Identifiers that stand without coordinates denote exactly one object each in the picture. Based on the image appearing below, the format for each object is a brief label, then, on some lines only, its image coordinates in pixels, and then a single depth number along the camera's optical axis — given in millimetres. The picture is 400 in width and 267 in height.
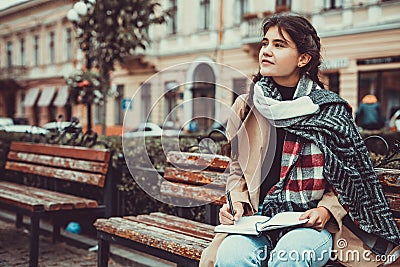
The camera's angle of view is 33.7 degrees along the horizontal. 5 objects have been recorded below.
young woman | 2637
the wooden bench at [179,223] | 3402
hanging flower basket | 12703
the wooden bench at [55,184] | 4797
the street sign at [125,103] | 24281
